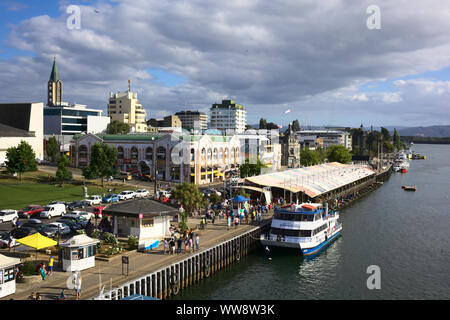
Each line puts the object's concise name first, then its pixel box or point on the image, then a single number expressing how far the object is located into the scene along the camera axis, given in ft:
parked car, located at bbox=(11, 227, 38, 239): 122.11
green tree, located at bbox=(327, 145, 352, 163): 475.72
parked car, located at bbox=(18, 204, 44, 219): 158.81
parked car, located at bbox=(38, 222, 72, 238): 125.59
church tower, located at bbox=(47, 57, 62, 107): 593.01
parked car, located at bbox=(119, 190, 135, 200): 205.67
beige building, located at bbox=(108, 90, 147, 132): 595.27
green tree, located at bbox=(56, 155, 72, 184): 236.63
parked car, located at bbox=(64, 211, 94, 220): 151.33
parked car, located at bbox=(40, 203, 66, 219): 157.64
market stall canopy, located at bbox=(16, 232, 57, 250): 95.25
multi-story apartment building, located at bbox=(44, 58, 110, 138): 458.09
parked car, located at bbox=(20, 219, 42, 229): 132.72
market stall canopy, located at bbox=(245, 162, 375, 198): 216.74
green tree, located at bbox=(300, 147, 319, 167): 440.04
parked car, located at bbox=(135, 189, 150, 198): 216.74
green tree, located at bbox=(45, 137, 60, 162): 358.23
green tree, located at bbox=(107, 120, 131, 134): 472.85
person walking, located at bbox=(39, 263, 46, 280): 87.51
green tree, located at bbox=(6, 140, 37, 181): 235.20
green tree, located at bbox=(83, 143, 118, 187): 240.53
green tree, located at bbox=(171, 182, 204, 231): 155.63
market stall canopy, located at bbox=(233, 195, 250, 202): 175.85
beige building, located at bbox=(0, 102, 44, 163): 354.95
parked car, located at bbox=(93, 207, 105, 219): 154.51
